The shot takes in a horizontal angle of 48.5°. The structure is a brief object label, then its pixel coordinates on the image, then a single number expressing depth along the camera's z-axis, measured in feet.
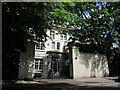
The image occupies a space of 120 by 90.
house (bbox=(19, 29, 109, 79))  42.06
